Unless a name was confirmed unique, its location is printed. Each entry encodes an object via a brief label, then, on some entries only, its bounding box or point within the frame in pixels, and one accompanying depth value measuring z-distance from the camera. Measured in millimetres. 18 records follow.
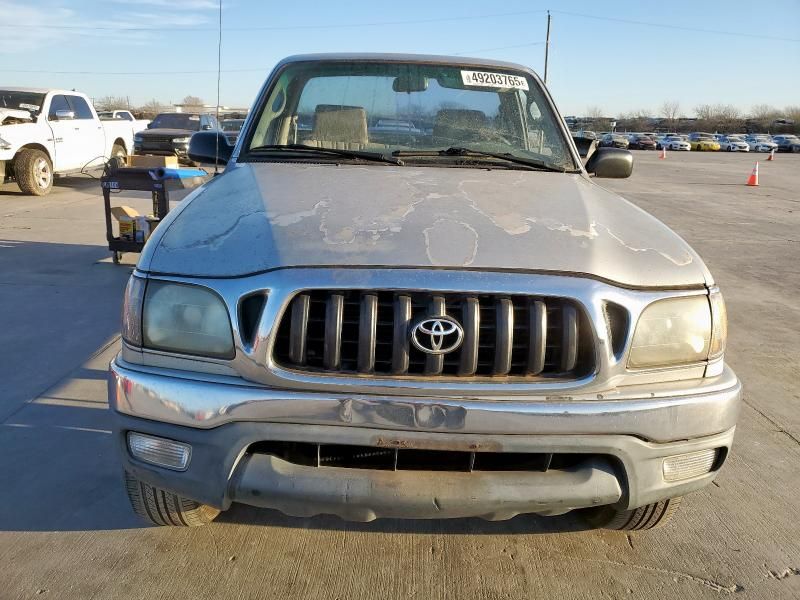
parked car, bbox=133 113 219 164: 15609
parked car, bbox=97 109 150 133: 16111
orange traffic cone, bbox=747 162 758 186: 19672
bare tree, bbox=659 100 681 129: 107219
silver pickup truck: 1896
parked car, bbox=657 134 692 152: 54875
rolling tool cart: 6469
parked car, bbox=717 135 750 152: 54438
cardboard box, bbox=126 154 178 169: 8172
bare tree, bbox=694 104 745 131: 92375
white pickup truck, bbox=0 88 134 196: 11375
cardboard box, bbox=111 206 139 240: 6605
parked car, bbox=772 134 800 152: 55969
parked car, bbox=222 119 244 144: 20191
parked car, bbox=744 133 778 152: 55344
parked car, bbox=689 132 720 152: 56250
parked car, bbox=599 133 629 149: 45844
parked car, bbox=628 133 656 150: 56844
